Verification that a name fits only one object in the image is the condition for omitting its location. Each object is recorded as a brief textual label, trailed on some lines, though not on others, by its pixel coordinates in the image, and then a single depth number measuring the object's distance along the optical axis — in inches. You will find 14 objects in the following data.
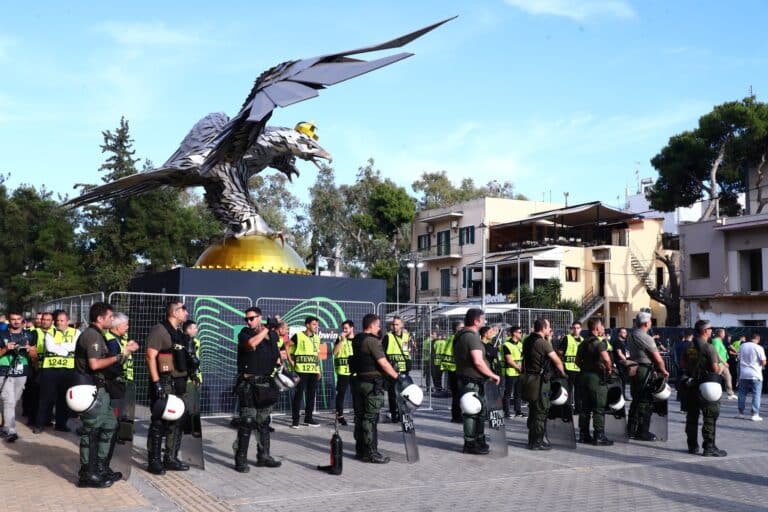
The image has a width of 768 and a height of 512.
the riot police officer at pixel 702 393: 396.8
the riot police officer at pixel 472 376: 386.6
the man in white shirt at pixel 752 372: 578.6
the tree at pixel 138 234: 1462.8
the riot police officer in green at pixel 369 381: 366.3
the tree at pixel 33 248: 1419.8
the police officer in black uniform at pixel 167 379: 335.3
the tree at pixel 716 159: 1594.5
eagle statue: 522.6
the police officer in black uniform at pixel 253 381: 341.1
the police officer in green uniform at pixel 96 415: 303.6
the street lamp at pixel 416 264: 1755.4
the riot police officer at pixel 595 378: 429.7
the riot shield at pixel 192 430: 348.8
